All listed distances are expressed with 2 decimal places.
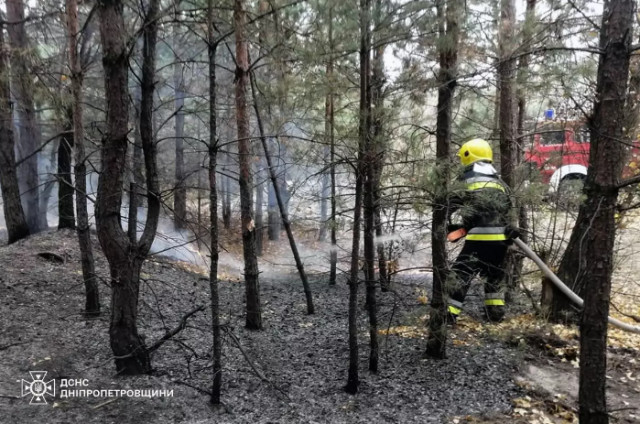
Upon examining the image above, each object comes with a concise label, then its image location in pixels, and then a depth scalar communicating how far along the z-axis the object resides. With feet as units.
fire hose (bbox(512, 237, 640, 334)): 15.11
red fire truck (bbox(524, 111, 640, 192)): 22.66
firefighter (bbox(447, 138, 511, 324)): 15.89
